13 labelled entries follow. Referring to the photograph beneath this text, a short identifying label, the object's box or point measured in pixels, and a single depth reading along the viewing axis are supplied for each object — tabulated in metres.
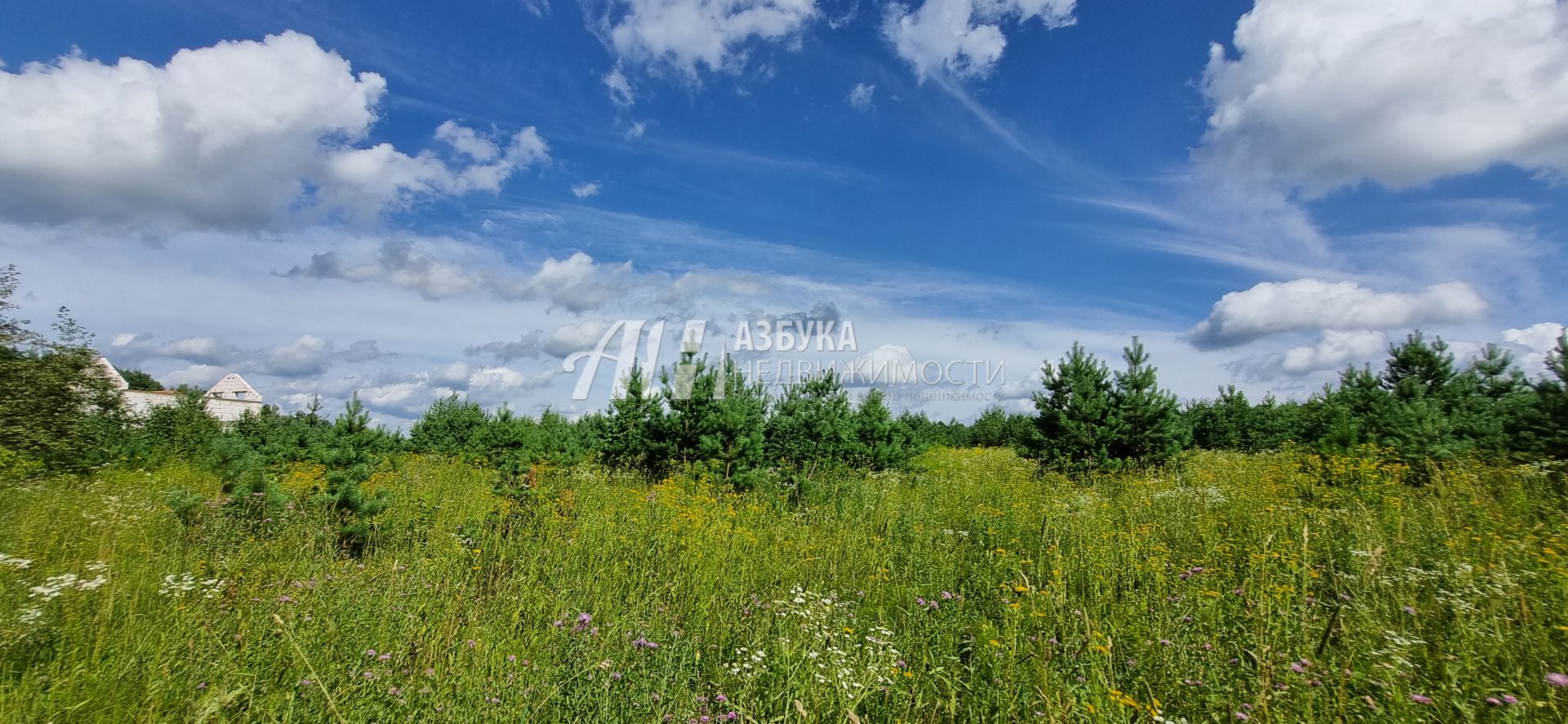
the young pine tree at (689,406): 12.72
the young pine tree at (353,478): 6.01
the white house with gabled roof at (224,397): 21.53
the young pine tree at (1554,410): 8.09
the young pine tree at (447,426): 24.84
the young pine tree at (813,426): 14.11
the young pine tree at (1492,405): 9.62
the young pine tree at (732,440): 12.09
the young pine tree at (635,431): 13.30
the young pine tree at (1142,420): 13.62
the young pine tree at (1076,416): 13.79
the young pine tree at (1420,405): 9.42
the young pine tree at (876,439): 14.55
